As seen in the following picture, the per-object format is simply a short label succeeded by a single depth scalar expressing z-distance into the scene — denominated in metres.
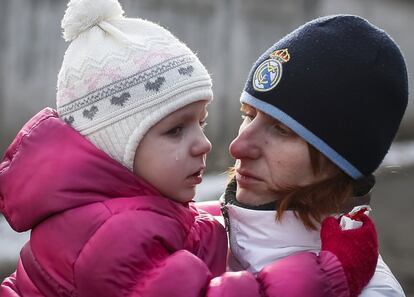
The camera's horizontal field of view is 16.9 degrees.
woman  1.73
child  1.62
